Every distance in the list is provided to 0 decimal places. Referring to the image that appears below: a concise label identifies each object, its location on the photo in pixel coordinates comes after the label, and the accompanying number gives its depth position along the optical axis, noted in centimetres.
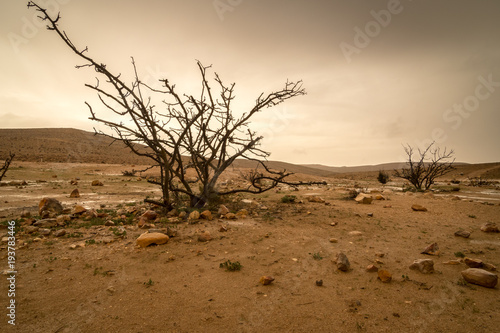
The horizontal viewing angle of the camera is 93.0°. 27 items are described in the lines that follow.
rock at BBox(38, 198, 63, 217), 595
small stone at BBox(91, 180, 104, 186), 1215
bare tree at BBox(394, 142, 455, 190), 1305
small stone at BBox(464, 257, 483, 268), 314
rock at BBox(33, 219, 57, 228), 494
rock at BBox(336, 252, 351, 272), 319
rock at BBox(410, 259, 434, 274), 309
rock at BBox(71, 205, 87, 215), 580
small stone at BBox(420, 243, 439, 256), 371
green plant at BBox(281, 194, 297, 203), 817
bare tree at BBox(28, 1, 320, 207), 445
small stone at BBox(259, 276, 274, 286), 287
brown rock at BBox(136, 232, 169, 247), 402
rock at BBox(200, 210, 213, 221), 572
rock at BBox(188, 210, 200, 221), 565
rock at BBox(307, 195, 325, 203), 816
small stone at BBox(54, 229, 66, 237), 442
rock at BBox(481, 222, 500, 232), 467
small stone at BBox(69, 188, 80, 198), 871
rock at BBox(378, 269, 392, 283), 290
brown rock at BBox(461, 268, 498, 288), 269
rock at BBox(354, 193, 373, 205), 786
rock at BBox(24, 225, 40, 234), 452
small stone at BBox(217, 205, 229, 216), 604
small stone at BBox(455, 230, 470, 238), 447
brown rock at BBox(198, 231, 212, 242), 431
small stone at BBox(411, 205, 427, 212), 669
